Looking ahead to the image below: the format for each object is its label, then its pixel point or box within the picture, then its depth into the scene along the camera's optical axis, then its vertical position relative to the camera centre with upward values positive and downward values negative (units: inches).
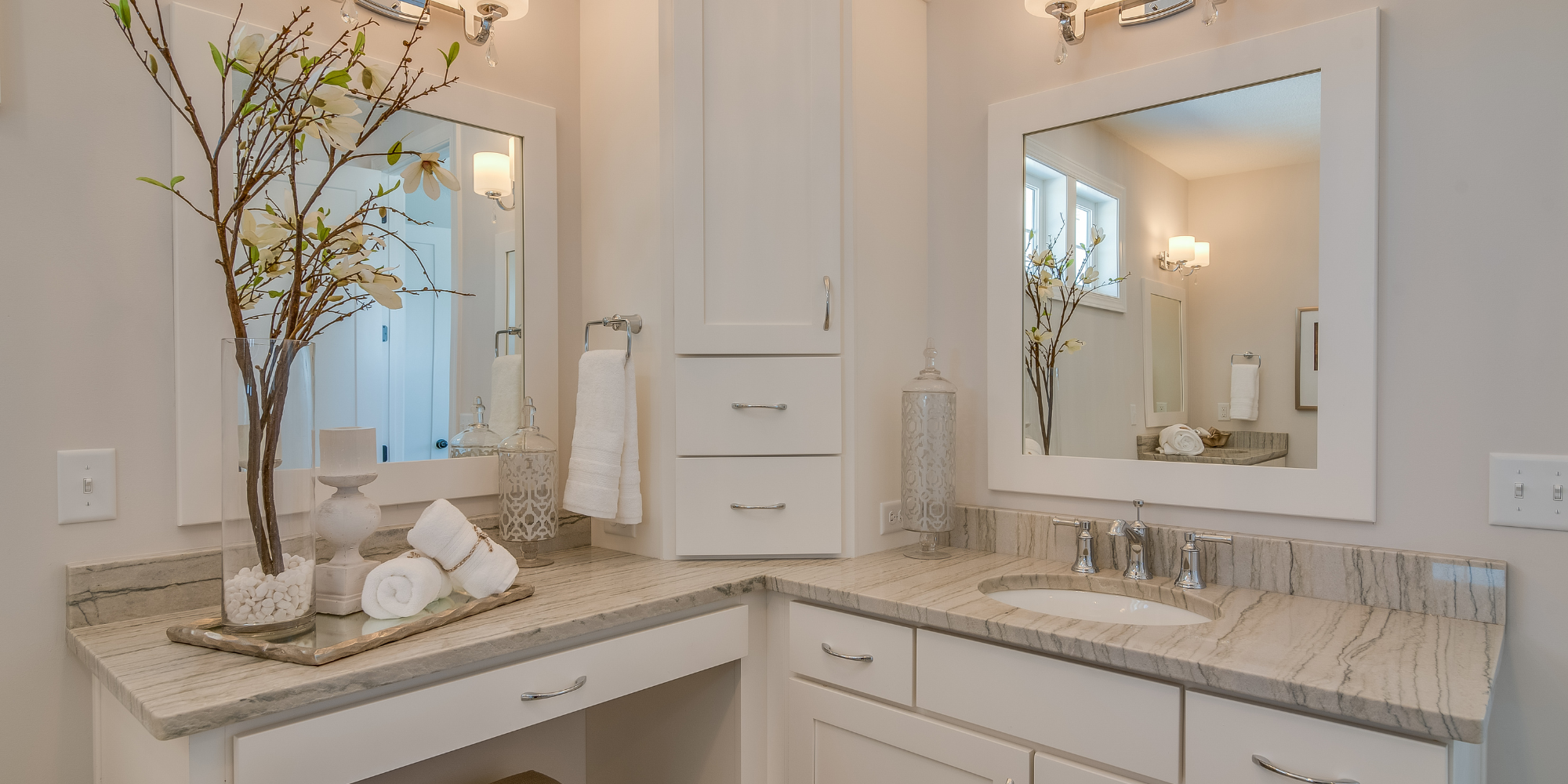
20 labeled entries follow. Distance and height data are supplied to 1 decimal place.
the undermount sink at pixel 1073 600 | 61.5 -16.7
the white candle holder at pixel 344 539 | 52.6 -9.9
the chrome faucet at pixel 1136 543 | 63.8 -12.3
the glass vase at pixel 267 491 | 46.2 -6.0
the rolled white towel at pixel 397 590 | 50.9 -12.8
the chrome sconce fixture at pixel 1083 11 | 66.3 +30.8
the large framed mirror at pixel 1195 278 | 57.7 +8.5
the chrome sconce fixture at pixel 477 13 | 66.3 +30.6
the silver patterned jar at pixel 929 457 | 71.3 -6.2
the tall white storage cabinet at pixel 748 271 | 70.1 +10.0
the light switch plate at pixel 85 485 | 51.5 -6.3
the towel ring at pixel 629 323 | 72.6 +5.6
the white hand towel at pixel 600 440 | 69.2 -4.6
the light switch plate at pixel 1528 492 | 50.5 -6.6
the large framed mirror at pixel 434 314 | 56.2 +5.9
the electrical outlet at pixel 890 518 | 74.7 -12.2
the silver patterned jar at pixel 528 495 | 67.6 -9.0
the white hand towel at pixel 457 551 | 54.9 -11.1
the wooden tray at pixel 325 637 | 44.1 -14.4
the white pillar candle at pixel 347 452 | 51.8 -4.2
